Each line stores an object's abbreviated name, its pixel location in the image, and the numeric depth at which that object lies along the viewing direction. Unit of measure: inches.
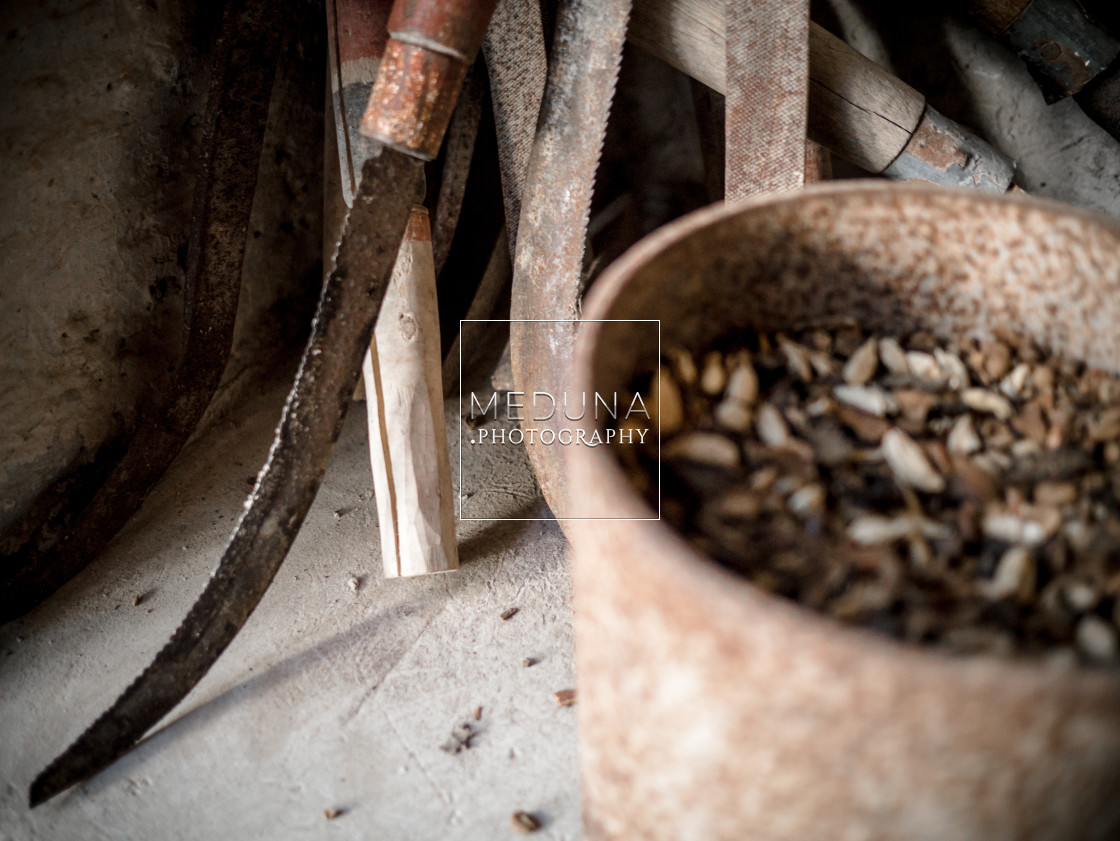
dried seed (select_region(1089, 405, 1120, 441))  13.9
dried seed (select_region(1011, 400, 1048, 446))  14.2
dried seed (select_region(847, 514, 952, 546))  12.9
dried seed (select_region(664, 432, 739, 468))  13.8
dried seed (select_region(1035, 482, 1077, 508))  13.4
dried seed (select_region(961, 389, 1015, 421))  14.5
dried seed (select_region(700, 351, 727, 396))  14.7
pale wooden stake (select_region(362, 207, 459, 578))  21.0
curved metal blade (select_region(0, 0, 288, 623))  22.2
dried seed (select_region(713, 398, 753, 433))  14.3
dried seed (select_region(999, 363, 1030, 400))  14.7
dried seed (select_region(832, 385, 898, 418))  14.5
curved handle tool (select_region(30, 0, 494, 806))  17.8
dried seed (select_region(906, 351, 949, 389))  15.0
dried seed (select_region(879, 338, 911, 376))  15.2
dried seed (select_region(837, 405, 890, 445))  14.3
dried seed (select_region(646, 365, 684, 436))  14.3
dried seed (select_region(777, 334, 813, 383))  15.0
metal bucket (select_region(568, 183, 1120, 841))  9.0
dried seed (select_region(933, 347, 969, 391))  14.9
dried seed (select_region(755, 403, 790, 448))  14.1
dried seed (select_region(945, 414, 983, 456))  14.2
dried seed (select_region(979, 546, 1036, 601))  12.1
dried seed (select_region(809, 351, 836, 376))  15.1
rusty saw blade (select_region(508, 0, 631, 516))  19.5
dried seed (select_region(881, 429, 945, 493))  13.8
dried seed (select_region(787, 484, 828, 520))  13.3
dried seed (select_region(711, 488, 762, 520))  13.3
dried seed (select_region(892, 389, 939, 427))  14.5
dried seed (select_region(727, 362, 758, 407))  14.6
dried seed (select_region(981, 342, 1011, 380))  14.9
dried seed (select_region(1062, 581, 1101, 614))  11.8
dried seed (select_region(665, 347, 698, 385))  14.7
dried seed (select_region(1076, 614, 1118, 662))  10.9
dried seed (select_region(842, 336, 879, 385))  15.0
